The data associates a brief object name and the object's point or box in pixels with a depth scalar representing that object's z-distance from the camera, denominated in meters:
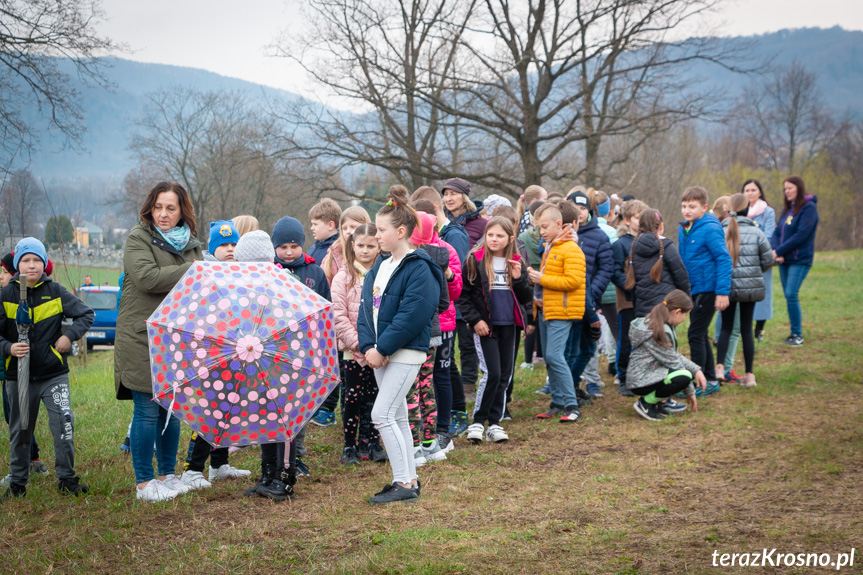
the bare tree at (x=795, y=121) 71.62
